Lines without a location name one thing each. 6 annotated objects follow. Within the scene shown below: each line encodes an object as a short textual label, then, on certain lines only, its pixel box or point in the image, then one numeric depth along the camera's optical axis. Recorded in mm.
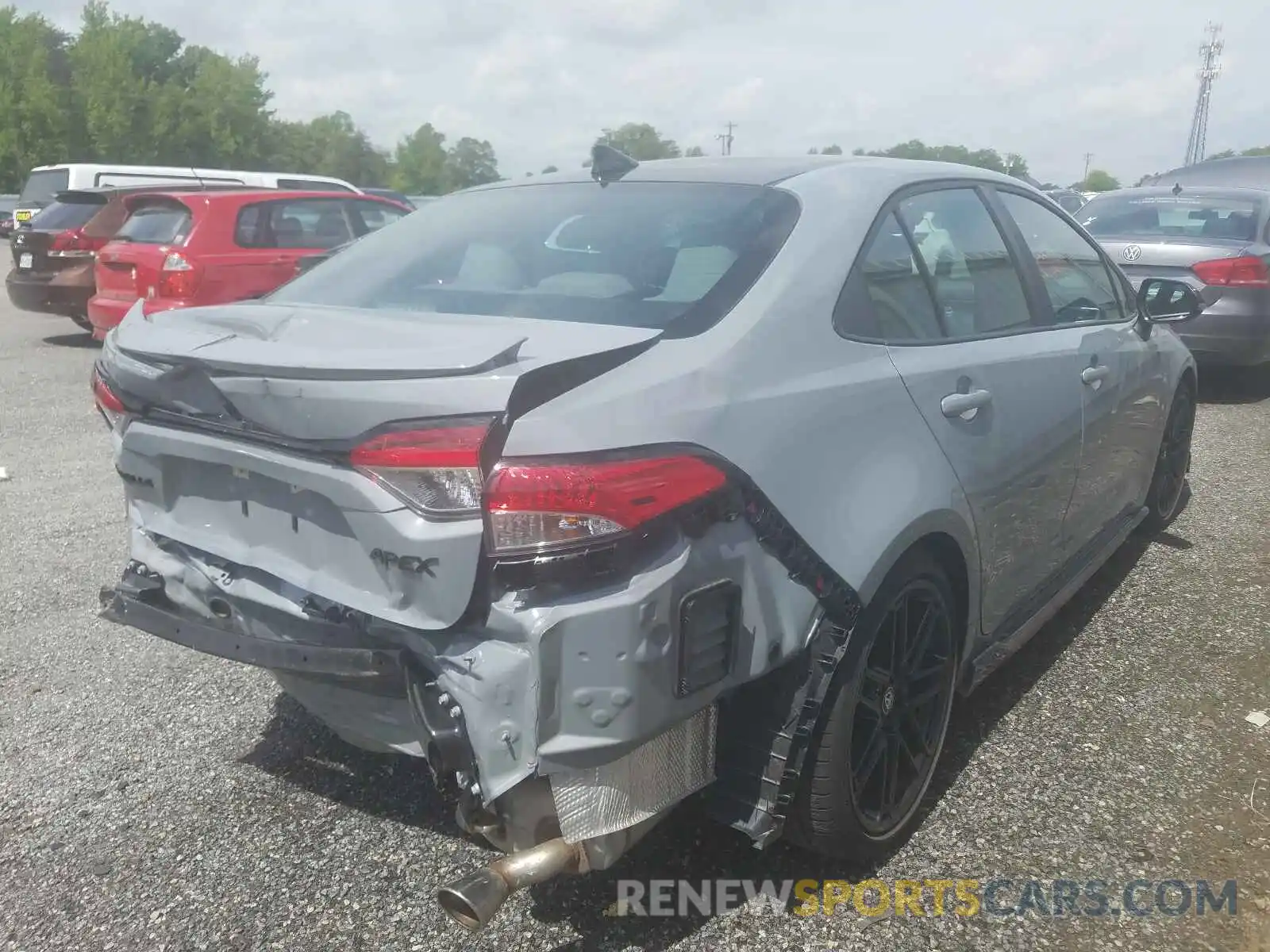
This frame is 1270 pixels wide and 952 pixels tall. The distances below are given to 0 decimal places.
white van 14883
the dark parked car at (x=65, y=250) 10781
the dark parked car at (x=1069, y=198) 23391
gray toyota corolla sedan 1951
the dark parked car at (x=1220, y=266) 7703
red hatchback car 8672
